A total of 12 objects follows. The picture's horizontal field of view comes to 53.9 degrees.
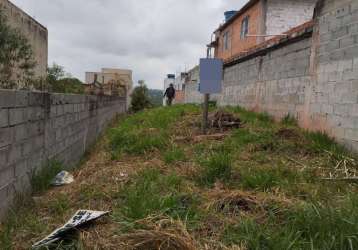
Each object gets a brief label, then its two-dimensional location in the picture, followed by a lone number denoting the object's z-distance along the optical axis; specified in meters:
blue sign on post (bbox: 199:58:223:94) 6.85
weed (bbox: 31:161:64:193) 3.78
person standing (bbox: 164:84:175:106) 19.93
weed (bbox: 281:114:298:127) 6.71
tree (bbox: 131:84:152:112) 24.31
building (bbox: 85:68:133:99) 14.07
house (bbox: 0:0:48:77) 10.63
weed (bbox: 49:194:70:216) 3.12
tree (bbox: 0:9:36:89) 7.29
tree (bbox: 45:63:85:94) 10.84
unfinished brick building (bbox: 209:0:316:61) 14.91
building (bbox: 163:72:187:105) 31.81
